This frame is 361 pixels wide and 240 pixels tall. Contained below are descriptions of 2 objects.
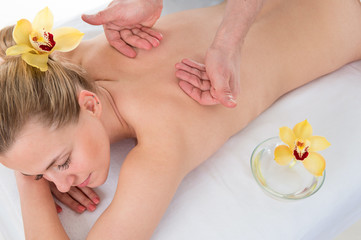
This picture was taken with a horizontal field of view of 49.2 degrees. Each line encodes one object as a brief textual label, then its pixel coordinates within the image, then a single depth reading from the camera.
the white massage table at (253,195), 1.29
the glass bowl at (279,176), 1.35
